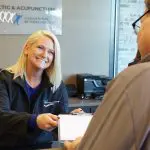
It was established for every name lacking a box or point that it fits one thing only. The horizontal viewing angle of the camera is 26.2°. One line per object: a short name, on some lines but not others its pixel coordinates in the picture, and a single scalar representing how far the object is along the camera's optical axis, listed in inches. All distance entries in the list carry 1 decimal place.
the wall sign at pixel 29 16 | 135.1
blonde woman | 68.2
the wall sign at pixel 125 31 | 156.0
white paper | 56.6
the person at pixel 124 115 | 23.8
